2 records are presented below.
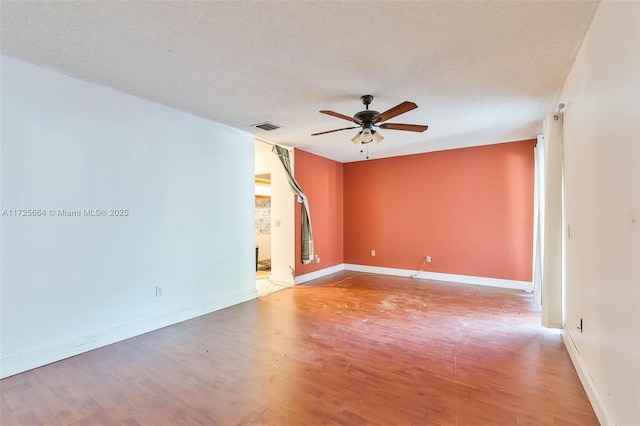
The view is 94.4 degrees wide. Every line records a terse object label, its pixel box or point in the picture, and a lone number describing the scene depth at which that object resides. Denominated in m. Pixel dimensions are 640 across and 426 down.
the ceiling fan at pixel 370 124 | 3.11
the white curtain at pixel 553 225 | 3.01
